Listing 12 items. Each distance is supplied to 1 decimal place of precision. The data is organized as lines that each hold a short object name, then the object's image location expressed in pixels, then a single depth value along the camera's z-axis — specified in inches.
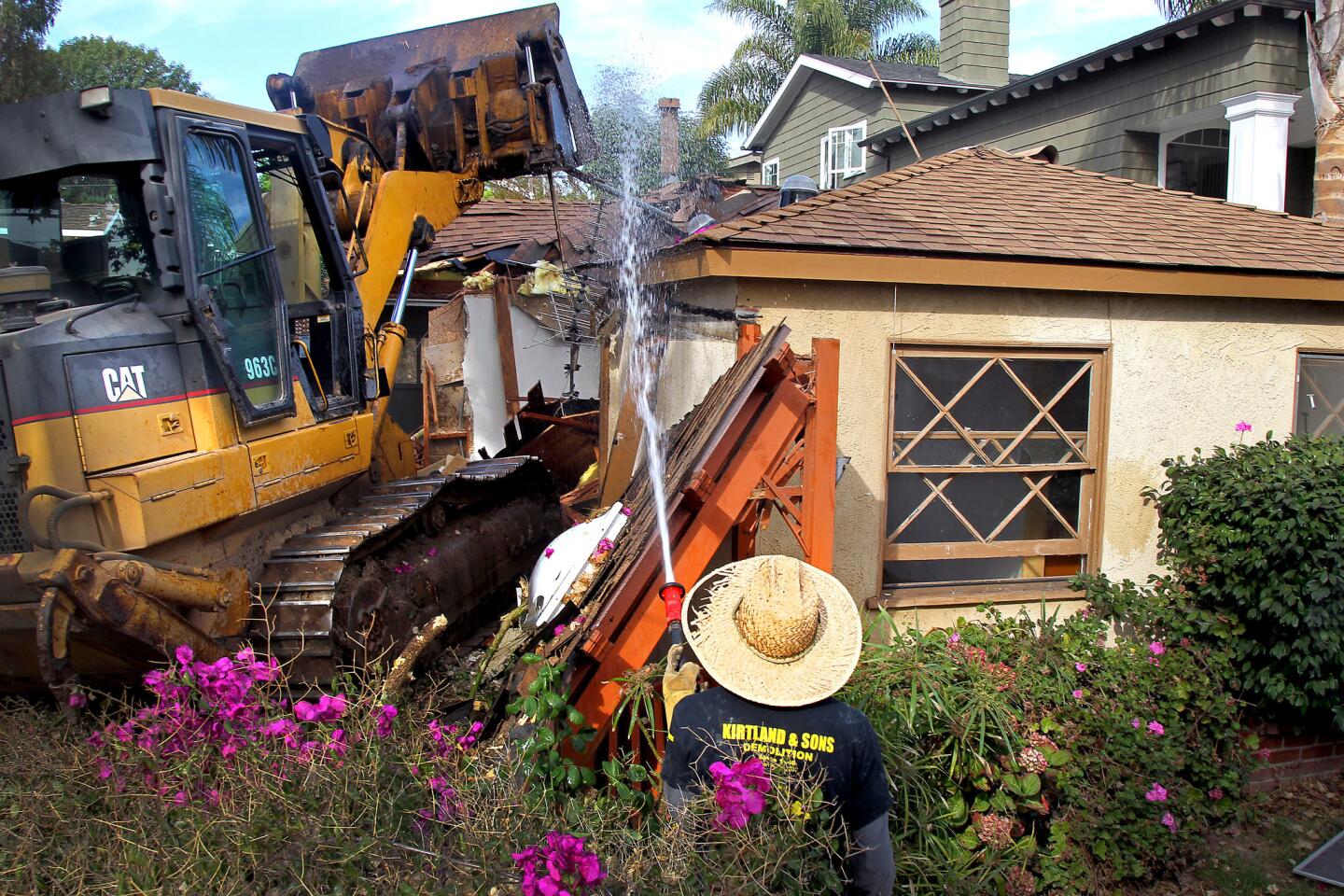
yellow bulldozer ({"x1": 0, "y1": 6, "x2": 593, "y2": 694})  151.6
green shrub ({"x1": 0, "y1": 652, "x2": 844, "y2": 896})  89.2
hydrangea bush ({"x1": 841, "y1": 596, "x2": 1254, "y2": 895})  169.6
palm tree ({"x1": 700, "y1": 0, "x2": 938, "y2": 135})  1061.1
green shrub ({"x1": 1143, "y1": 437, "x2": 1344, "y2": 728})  208.8
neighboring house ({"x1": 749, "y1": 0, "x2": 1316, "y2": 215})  406.0
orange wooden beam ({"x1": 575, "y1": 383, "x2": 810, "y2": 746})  148.5
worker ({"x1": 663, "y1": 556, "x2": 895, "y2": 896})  101.1
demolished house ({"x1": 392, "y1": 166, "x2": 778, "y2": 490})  428.8
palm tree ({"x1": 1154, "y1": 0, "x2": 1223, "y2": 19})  631.2
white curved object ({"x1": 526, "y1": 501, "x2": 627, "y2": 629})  183.0
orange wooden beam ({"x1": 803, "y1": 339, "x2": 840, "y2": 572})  163.3
